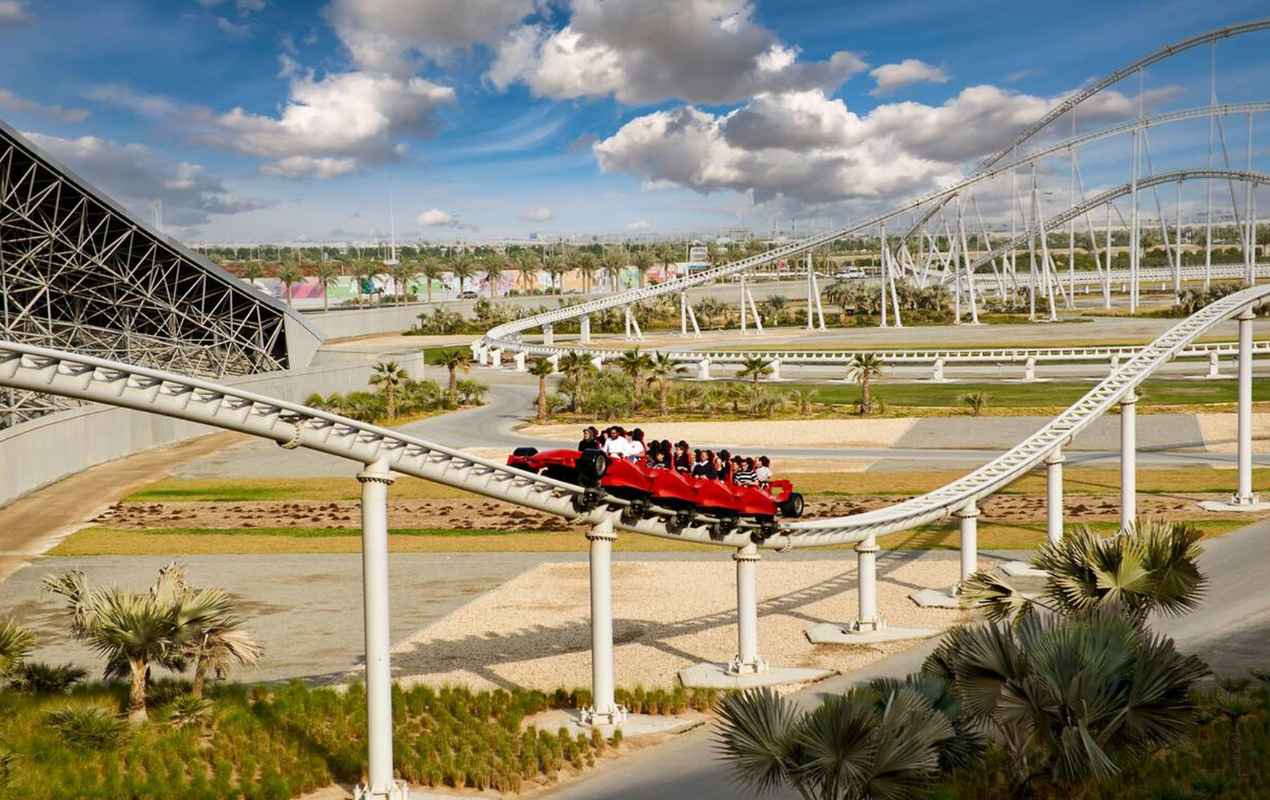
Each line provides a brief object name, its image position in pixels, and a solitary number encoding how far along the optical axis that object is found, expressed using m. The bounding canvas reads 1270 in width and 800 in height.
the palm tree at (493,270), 192.50
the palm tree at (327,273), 169.12
